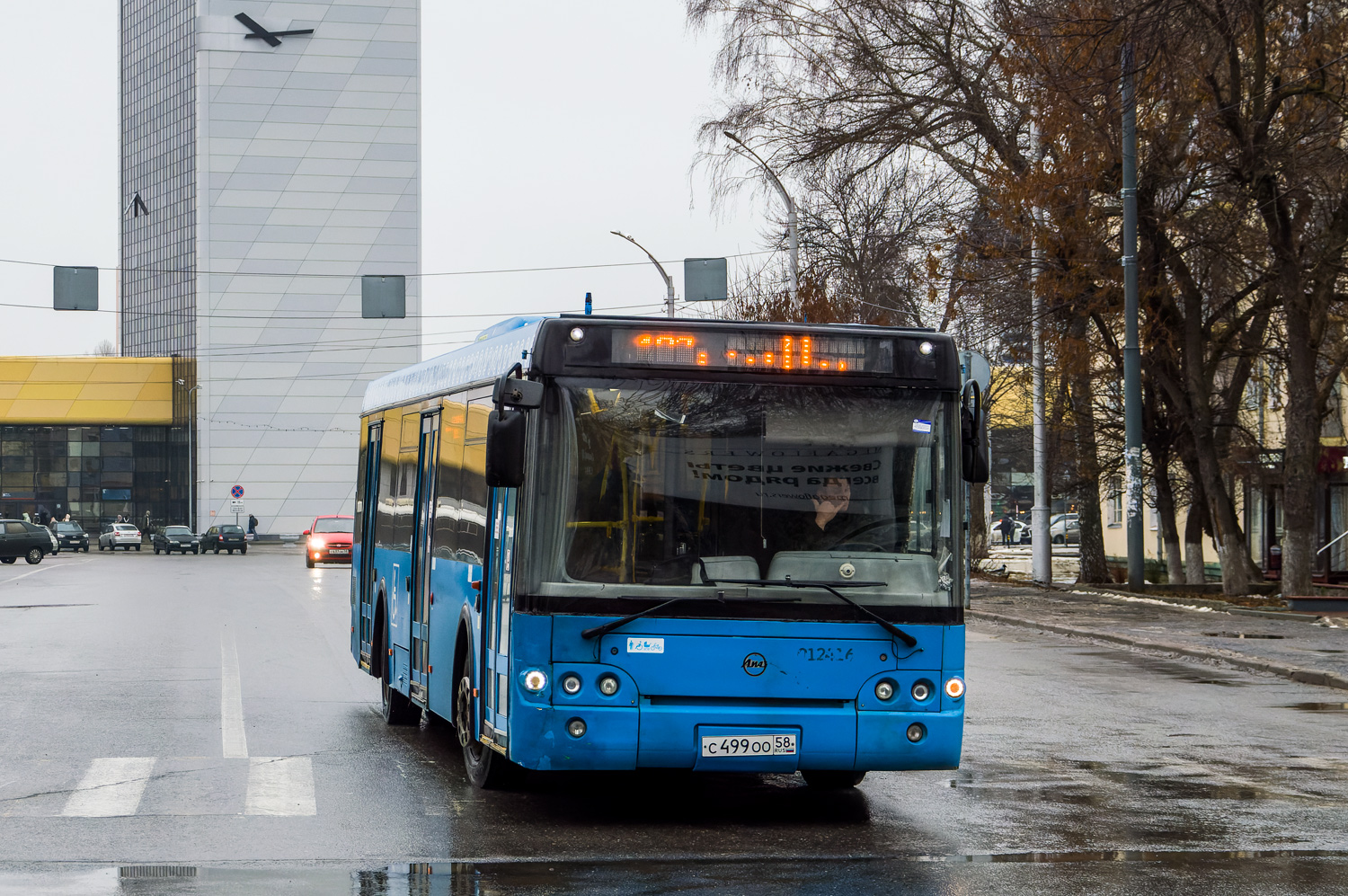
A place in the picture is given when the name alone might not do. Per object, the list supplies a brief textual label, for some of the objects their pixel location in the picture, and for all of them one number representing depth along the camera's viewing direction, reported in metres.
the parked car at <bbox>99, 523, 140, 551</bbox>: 82.31
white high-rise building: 114.81
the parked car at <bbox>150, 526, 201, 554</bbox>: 76.06
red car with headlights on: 50.97
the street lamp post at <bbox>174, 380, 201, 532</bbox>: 103.60
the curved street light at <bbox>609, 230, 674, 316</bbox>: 43.10
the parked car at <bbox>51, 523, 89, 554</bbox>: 79.19
